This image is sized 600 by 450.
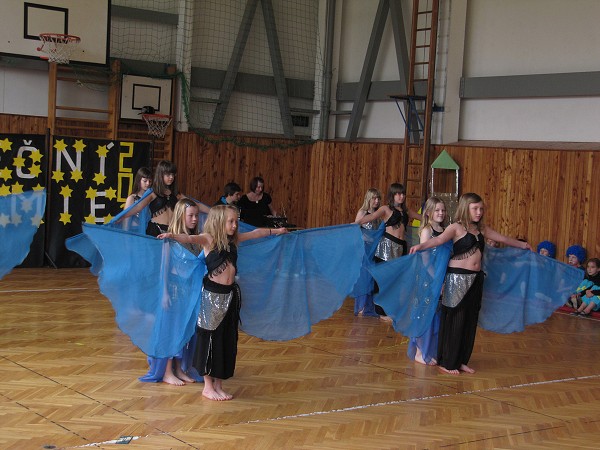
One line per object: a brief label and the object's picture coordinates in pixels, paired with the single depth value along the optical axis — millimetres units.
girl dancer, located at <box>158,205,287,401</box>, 5570
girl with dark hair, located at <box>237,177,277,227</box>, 11688
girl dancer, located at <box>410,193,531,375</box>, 6719
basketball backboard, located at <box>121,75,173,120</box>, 12094
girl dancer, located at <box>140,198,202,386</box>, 5777
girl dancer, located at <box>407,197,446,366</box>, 7039
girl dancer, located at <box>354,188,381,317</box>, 8844
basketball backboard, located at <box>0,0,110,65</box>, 10789
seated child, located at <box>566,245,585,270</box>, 10078
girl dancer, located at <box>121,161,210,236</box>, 7516
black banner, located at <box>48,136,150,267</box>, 11367
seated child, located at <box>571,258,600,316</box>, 9773
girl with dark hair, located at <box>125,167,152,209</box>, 7867
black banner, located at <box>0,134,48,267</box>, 10930
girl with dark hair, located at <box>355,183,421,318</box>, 8781
